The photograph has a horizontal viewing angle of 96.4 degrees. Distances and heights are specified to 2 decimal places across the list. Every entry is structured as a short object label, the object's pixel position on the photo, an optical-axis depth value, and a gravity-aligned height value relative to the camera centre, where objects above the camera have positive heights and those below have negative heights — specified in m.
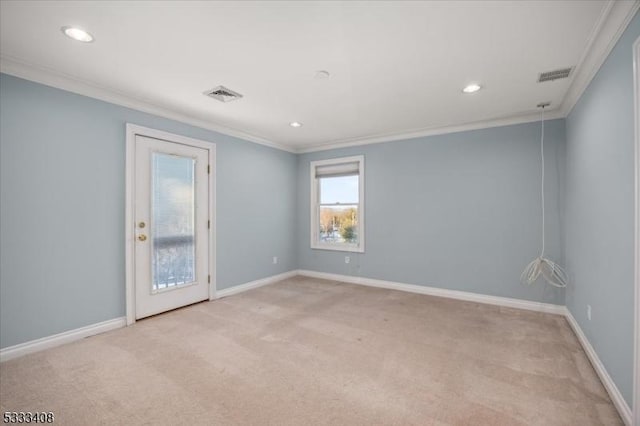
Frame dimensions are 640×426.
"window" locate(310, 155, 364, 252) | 5.09 +0.18
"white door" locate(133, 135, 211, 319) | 3.33 -0.15
